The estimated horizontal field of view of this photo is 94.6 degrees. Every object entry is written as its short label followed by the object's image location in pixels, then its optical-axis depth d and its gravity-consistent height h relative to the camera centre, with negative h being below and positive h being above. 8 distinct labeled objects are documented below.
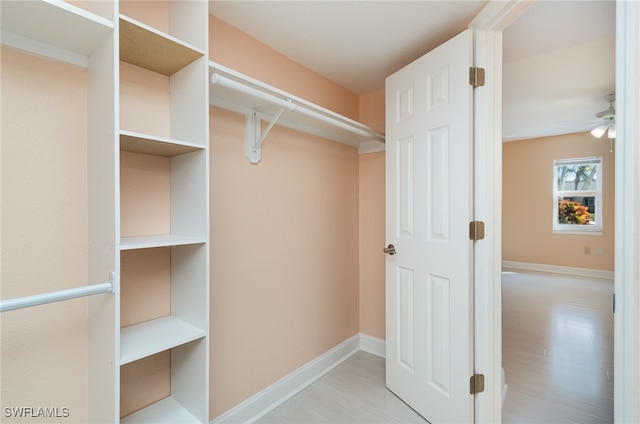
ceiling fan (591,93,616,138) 3.11 +0.99
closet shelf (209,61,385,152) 1.35 +0.58
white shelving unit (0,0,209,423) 0.90 +0.18
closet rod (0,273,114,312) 0.74 -0.24
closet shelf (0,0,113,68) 0.83 +0.56
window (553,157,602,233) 5.18 +0.23
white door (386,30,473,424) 1.56 -0.15
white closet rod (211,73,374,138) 1.24 +0.55
